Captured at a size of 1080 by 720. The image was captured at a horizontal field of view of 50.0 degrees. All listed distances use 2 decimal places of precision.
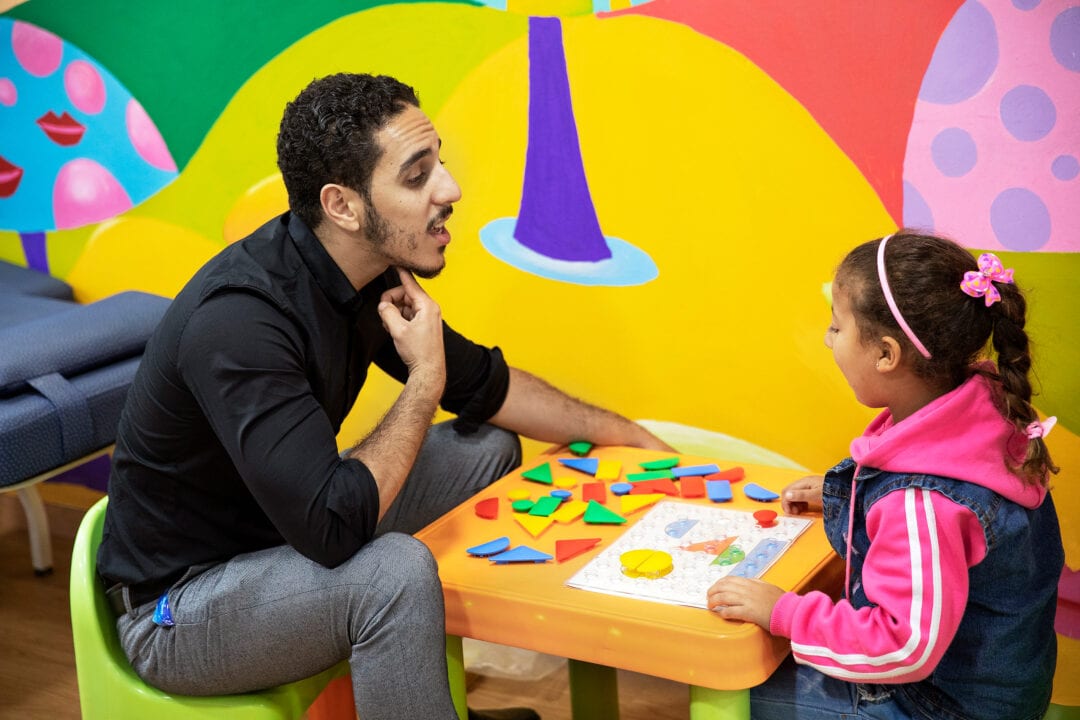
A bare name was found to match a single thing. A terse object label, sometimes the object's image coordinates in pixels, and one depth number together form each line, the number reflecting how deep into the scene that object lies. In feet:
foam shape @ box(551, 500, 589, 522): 5.61
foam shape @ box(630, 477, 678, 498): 5.88
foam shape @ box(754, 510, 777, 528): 5.38
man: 4.81
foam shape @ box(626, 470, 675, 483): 6.03
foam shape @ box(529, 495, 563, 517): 5.66
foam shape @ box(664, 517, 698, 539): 5.37
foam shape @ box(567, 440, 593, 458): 6.46
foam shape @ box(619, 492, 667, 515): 5.69
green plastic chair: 5.16
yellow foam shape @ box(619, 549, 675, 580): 4.93
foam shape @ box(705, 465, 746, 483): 5.99
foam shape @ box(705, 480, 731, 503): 5.72
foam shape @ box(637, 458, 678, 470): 6.17
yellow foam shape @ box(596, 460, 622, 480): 6.15
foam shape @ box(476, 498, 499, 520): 5.71
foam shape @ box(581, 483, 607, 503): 5.85
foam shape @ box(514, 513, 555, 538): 5.49
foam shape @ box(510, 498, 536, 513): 5.77
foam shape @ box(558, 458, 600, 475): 6.20
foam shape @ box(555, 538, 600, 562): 5.22
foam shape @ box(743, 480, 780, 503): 5.68
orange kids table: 4.46
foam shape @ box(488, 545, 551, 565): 5.18
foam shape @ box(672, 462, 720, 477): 6.07
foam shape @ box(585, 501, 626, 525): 5.55
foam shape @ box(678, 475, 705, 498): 5.82
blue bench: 6.99
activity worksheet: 4.85
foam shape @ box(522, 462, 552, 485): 6.09
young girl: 4.20
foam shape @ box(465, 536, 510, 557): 5.26
